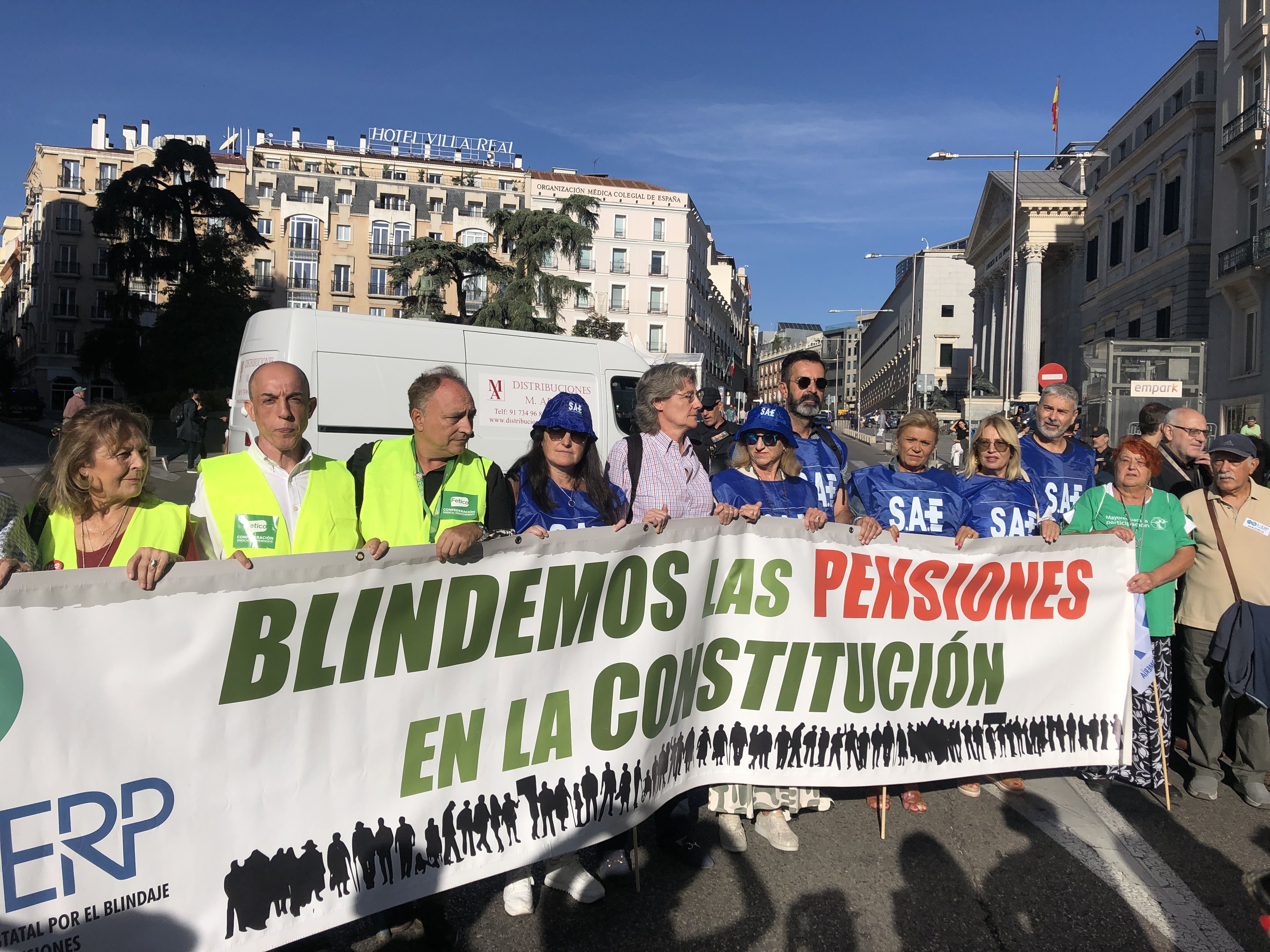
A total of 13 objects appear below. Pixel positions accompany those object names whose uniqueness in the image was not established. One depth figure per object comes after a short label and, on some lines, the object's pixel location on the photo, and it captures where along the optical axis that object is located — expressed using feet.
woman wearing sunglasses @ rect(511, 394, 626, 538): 11.68
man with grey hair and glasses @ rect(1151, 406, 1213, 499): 18.10
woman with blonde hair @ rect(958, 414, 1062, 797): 15.34
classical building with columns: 120.98
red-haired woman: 14.83
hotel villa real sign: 265.75
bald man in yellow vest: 9.59
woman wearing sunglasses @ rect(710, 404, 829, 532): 13.12
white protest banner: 7.64
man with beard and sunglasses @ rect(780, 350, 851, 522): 14.34
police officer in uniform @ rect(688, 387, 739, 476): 20.34
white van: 34.04
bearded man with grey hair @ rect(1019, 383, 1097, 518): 16.34
